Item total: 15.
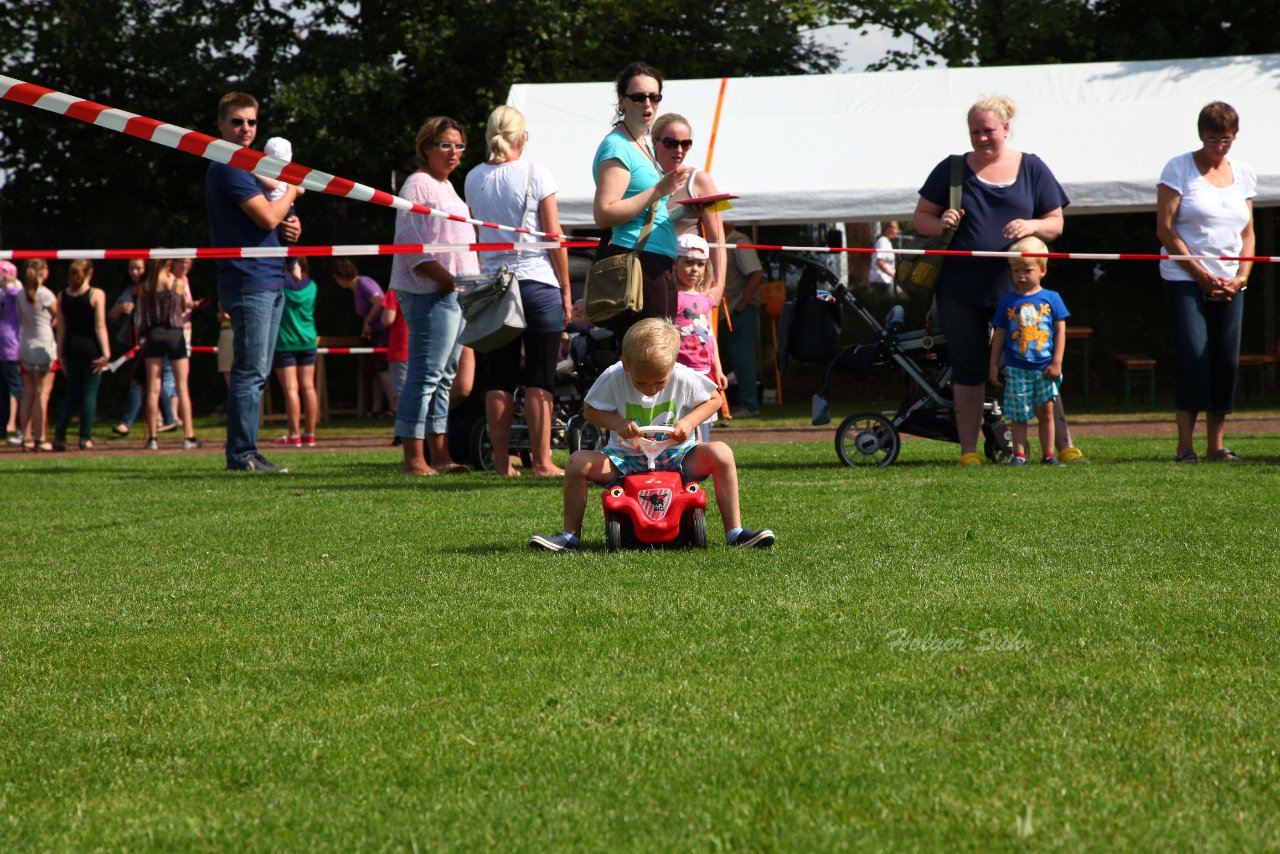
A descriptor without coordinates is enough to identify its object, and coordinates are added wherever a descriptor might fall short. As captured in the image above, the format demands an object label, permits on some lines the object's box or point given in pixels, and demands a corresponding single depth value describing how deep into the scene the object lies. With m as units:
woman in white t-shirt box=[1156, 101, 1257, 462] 18.14
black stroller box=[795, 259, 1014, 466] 18.77
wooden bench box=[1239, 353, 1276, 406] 30.86
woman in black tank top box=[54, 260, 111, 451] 28.44
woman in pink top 17.61
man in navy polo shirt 18.20
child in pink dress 15.84
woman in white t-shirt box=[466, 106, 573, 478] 17.12
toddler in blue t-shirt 17.67
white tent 30.06
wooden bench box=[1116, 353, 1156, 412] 31.78
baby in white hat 18.12
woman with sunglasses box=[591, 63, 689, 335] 13.20
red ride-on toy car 10.83
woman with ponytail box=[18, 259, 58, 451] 28.28
